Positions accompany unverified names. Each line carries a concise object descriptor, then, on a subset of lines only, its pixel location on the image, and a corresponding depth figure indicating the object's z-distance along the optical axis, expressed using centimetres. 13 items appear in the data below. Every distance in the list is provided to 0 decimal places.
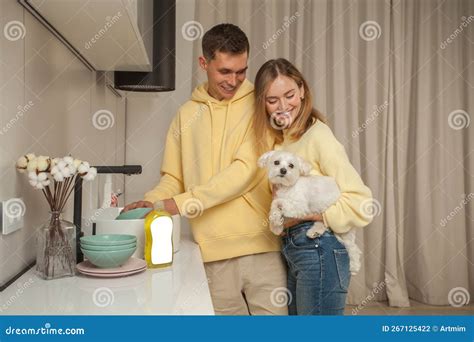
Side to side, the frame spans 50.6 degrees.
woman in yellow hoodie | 120
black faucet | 105
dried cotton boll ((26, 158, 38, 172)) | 90
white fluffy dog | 121
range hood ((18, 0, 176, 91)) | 102
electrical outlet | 86
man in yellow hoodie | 133
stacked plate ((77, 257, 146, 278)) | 92
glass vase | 92
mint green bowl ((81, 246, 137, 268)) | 93
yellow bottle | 103
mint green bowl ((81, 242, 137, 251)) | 93
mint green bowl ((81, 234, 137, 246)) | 94
